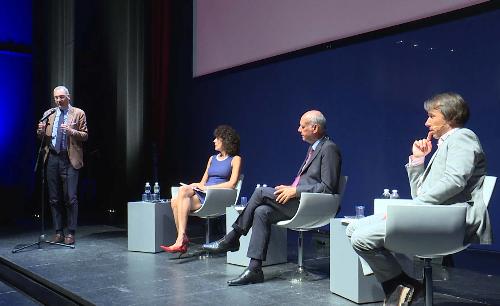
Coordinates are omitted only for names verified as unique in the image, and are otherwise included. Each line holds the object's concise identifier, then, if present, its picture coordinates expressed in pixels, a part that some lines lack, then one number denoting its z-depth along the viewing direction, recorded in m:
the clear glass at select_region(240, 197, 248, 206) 3.99
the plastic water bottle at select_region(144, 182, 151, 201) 4.74
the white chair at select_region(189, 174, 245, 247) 4.14
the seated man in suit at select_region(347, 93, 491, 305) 2.21
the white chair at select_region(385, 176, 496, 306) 2.15
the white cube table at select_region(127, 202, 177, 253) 4.51
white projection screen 4.48
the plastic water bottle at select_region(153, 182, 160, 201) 4.70
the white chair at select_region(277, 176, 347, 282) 3.23
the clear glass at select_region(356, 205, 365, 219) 3.06
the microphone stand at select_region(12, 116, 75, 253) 4.52
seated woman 4.10
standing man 4.68
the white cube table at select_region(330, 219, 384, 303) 2.82
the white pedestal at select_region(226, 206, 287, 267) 3.87
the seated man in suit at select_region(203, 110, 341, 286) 3.24
